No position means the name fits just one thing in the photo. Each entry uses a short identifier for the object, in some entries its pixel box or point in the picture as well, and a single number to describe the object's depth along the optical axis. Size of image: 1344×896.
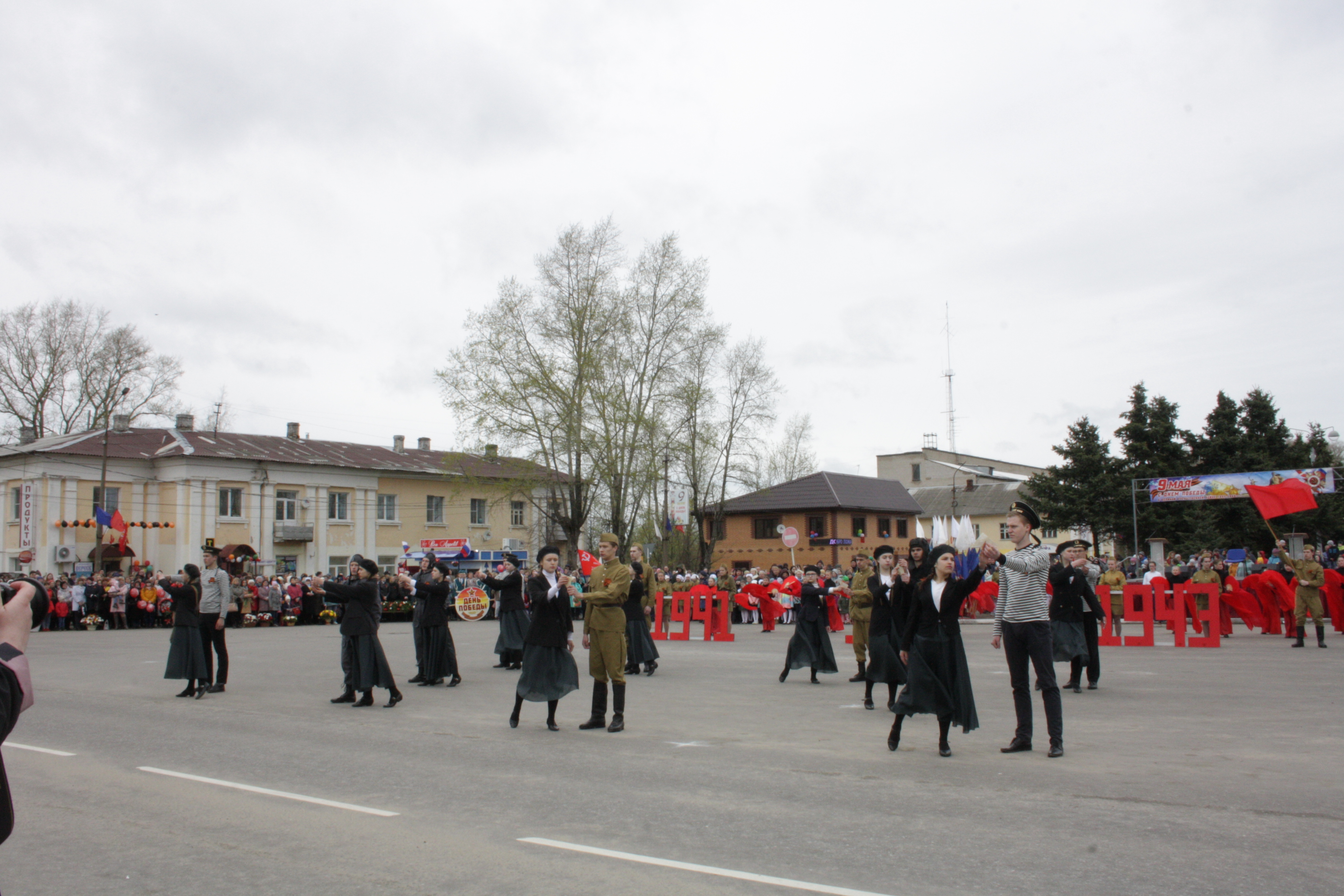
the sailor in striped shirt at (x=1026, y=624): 8.44
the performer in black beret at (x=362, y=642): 12.08
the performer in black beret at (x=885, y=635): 11.03
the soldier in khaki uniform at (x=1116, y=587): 21.12
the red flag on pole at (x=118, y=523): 36.94
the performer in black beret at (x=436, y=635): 14.46
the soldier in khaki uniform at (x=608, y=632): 10.00
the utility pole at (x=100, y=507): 39.38
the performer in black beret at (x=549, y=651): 10.12
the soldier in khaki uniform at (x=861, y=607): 13.28
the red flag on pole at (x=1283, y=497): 20.98
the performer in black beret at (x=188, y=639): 13.00
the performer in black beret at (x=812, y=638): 14.12
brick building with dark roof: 64.88
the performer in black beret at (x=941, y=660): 8.37
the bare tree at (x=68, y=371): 49.25
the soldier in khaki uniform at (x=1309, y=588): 17.80
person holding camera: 2.90
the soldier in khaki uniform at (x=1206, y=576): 20.73
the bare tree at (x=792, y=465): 73.94
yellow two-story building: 45.94
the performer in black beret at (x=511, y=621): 15.57
